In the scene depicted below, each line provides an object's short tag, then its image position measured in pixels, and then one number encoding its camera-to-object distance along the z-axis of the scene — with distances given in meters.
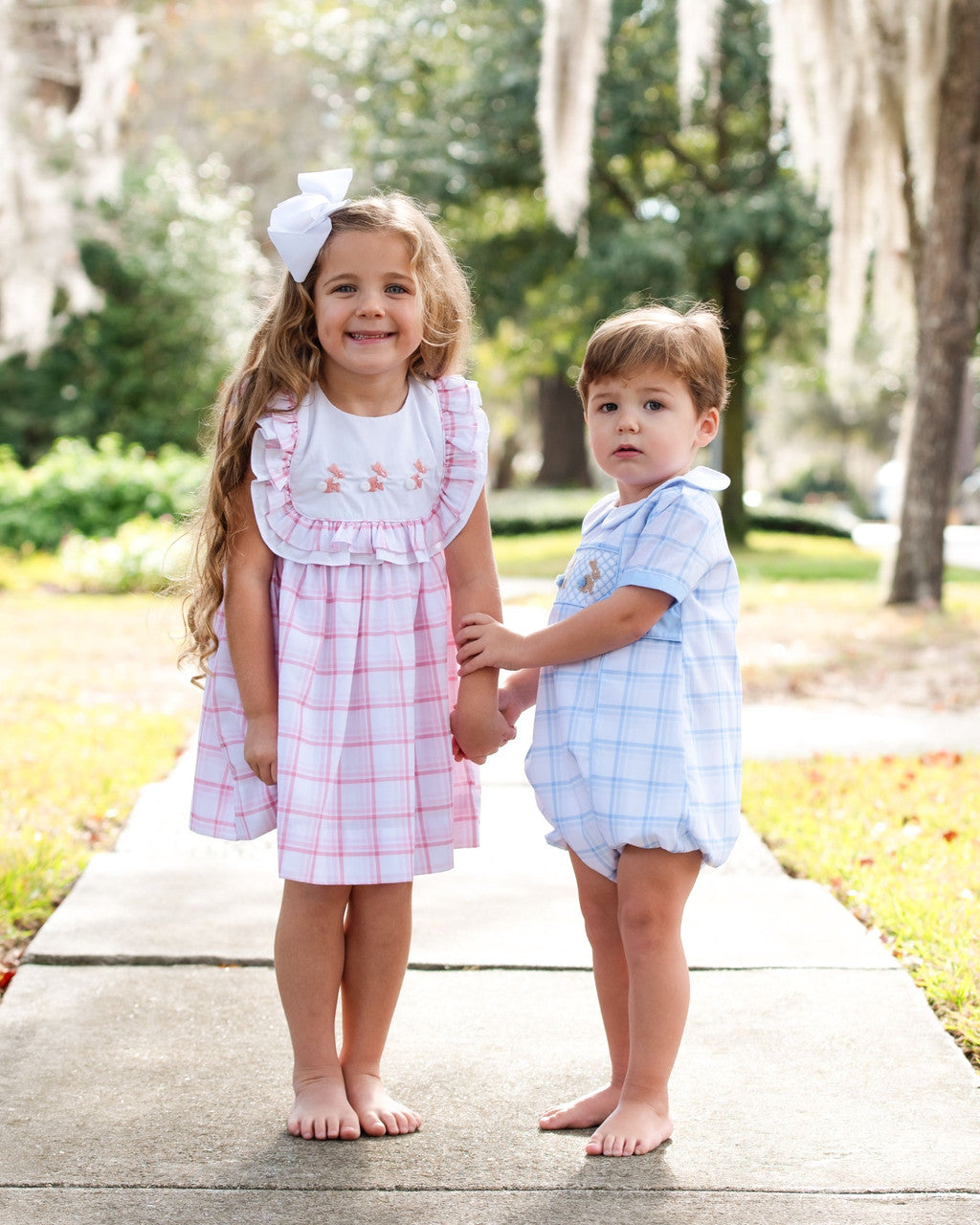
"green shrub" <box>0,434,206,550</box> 11.73
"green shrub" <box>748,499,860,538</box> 19.42
